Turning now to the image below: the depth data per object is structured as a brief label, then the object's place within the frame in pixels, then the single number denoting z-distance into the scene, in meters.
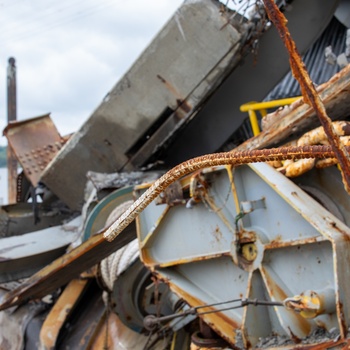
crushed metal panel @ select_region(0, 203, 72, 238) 6.64
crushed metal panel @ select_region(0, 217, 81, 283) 4.94
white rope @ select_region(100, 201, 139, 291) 4.23
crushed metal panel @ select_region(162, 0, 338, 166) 5.54
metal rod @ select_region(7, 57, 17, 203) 11.90
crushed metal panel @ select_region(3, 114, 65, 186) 7.02
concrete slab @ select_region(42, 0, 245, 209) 5.25
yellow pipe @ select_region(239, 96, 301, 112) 4.27
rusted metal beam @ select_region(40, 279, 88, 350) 4.82
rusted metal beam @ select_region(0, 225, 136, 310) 3.68
